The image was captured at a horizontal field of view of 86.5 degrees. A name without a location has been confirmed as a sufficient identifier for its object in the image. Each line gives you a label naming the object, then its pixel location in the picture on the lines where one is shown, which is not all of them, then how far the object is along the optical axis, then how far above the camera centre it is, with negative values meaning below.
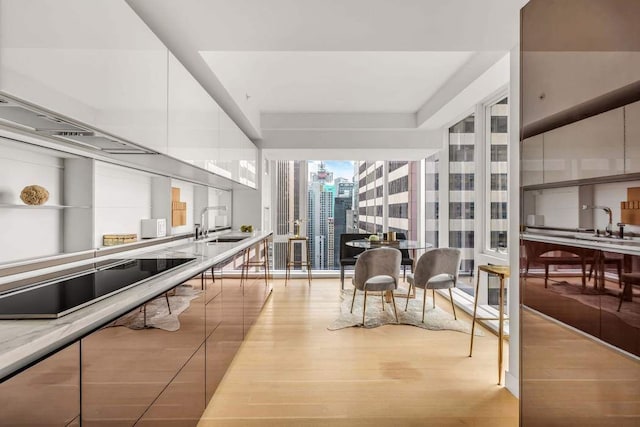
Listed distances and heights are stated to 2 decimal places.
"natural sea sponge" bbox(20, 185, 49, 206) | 1.85 +0.10
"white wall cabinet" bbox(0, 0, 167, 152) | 1.11 +0.61
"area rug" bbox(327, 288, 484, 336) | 3.76 -1.22
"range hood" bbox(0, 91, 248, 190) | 1.30 +0.38
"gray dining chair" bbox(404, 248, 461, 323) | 3.88 -0.61
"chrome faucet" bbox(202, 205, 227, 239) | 4.11 -0.15
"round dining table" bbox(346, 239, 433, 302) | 4.41 -0.40
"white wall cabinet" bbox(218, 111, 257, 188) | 3.52 +0.72
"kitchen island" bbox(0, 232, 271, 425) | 0.84 -0.49
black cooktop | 1.06 -0.31
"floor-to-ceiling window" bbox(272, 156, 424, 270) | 6.47 +0.25
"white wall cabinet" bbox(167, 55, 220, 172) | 2.25 +0.71
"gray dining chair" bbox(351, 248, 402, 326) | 3.83 -0.62
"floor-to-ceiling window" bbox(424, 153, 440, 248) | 5.78 +0.28
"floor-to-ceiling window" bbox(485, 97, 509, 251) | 3.90 +0.49
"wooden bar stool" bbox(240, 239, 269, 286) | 3.13 -0.52
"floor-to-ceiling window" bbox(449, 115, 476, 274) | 4.65 +0.38
